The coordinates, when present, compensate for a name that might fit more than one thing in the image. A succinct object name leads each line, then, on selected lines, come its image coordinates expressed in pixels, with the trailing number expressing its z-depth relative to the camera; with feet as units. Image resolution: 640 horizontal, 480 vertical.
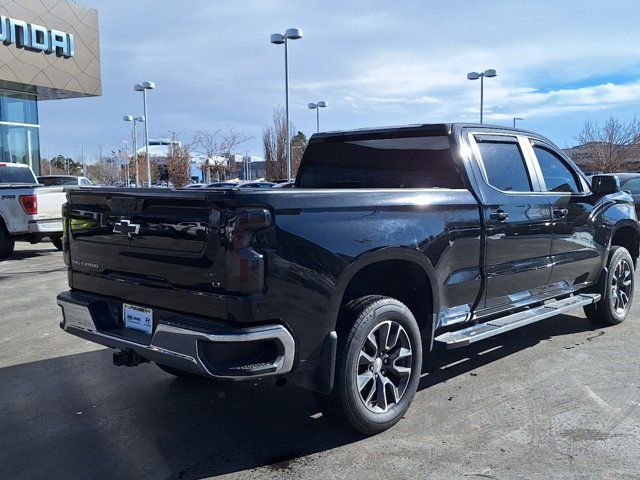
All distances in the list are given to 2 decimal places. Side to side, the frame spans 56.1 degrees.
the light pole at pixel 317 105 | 111.34
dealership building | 73.92
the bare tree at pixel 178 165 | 117.50
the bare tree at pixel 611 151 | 117.39
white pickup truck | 37.63
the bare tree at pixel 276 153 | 119.34
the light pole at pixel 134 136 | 130.37
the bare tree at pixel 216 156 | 126.62
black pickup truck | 10.32
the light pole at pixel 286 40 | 73.10
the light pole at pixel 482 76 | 96.73
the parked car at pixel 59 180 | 71.94
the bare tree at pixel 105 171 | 175.52
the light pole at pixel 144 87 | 105.04
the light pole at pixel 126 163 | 151.27
